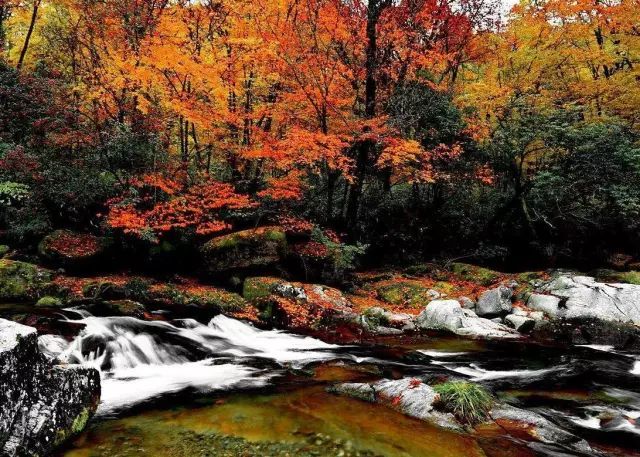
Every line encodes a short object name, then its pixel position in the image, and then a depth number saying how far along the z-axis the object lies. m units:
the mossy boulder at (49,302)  10.60
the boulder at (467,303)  13.55
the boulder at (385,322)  11.86
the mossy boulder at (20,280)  11.60
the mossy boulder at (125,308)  10.44
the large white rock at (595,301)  12.05
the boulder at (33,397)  4.24
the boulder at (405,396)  5.61
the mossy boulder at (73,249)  13.73
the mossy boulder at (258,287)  13.14
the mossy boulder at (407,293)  14.45
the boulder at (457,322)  11.82
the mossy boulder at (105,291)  11.85
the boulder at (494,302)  13.07
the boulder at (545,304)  12.62
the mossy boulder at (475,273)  16.36
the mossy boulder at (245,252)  14.25
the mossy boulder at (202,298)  12.50
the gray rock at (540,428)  5.28
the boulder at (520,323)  12.09
